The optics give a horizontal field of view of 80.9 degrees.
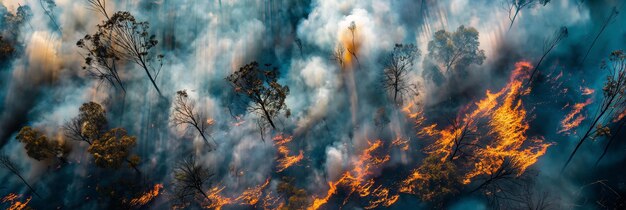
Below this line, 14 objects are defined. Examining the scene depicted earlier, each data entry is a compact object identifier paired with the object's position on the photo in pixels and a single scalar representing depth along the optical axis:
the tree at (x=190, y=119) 55.81
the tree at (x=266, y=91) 47.19
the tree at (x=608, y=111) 47.37
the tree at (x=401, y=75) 56.18
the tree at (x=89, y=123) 51.53
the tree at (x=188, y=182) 50.62
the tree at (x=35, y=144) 50.71
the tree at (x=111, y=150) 49.12
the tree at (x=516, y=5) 60.88
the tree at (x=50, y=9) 63.97
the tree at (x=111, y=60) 53.75
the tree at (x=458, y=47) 55.56
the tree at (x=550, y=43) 58.19
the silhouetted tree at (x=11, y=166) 50.28
